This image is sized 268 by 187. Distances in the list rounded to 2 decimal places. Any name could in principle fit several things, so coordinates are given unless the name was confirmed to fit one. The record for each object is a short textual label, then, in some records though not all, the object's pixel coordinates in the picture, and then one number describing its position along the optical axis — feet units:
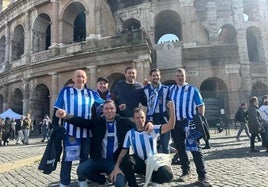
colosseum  54.34
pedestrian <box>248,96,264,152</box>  25.00
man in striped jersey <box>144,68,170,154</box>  16.25
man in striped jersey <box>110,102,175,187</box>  12.01
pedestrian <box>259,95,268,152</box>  25.83
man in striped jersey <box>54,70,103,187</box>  13.01
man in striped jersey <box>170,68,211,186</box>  15.67
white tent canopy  58.92
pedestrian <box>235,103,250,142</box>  33.43
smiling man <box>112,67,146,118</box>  16.35
